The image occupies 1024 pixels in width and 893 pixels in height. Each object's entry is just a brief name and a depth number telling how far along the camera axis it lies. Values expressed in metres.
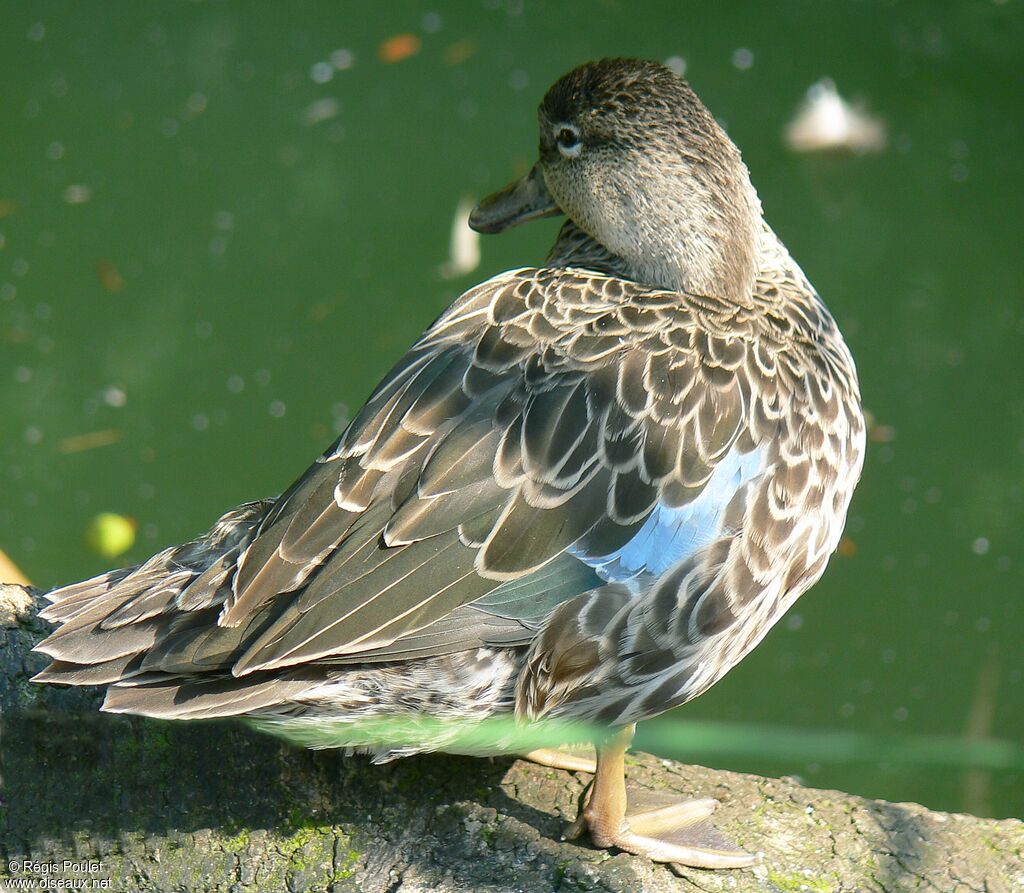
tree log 4.36
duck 3.88
